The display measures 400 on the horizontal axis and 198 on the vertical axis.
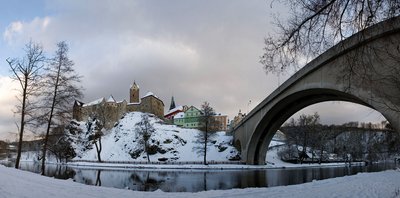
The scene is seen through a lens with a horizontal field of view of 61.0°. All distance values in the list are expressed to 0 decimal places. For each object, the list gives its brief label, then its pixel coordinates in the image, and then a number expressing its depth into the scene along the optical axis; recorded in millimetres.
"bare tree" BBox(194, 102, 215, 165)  63803
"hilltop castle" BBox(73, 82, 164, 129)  103312
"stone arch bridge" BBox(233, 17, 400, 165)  15422
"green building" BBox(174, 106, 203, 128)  137000
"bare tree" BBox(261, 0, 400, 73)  6754
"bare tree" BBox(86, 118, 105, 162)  64431
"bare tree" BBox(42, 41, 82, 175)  24344
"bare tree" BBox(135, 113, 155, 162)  69625
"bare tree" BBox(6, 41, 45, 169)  22625
